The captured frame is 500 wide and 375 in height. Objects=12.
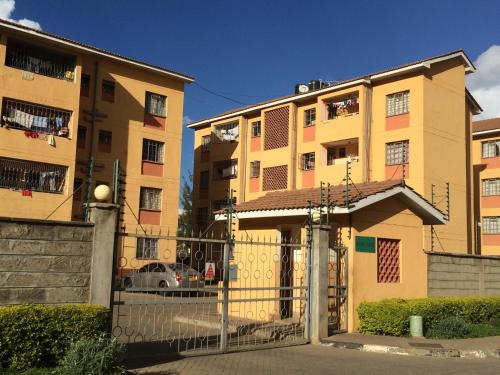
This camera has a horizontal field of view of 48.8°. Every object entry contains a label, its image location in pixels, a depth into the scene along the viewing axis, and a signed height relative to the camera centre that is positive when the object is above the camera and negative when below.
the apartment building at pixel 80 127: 24.98 +6.47
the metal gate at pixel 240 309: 10.27 -1.33
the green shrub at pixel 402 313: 12.86 -1.16
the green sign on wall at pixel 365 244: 13.31 +0.46
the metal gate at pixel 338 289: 13.20 -0.65
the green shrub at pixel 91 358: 6.98 -1.34
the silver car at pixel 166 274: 17.39 -0.63
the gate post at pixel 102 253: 8.53 +0.02
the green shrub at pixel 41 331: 7.25 -1.07
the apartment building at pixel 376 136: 27.66 +7.11
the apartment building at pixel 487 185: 37.00 +5.60
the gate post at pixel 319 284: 11.91 -0.49
